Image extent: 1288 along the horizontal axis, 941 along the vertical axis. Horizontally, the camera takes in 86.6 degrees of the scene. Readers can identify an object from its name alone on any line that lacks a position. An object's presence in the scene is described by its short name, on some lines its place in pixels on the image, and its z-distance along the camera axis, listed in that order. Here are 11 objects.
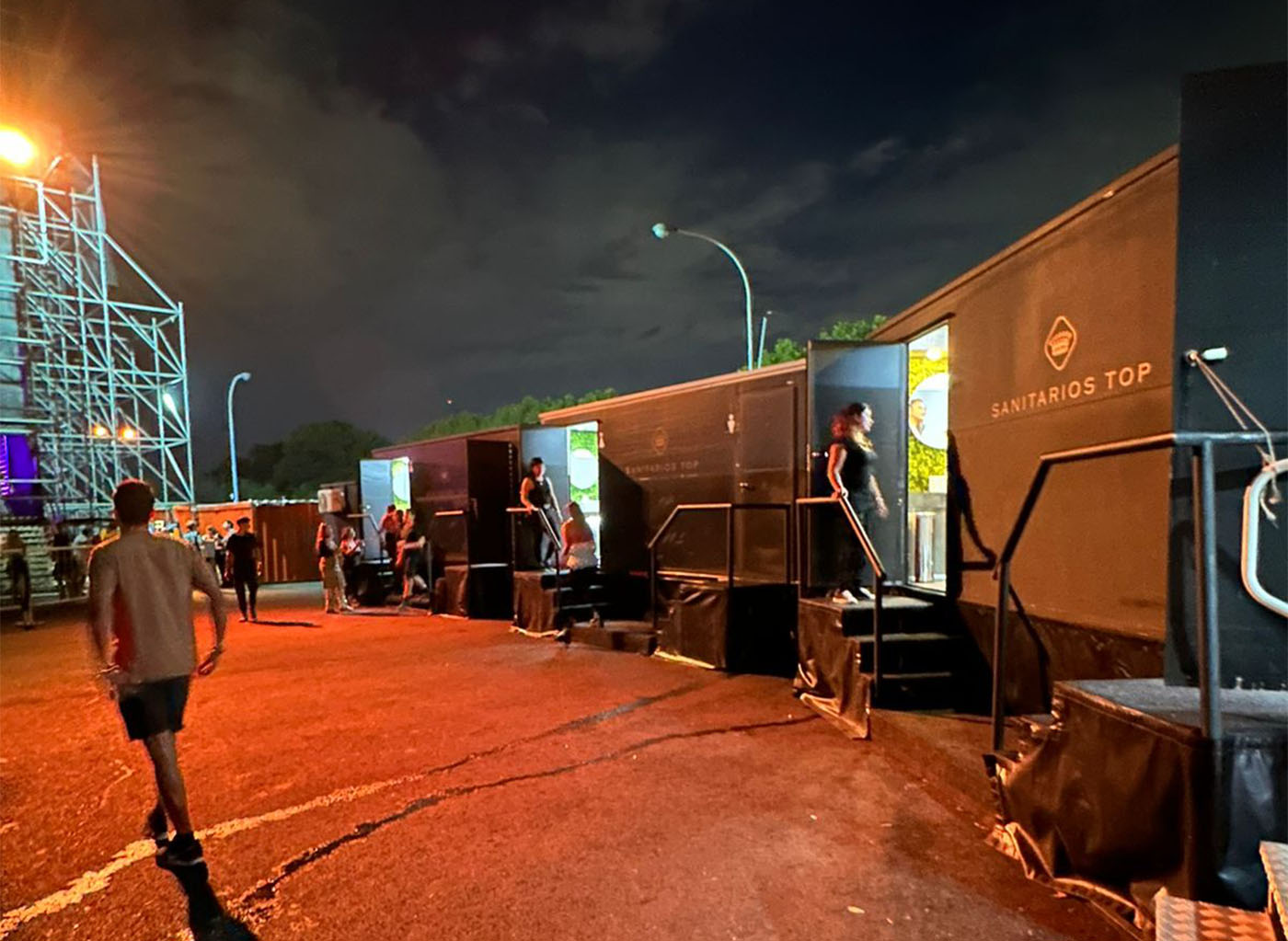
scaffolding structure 16.86
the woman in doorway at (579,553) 9.32
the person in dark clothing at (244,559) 11.09
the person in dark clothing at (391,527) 13.28
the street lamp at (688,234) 13.98
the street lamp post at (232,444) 31.47
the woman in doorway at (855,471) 6.07
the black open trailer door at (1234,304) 3.18
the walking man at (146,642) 3.19
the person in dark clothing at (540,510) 10.00
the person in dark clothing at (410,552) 12.35
